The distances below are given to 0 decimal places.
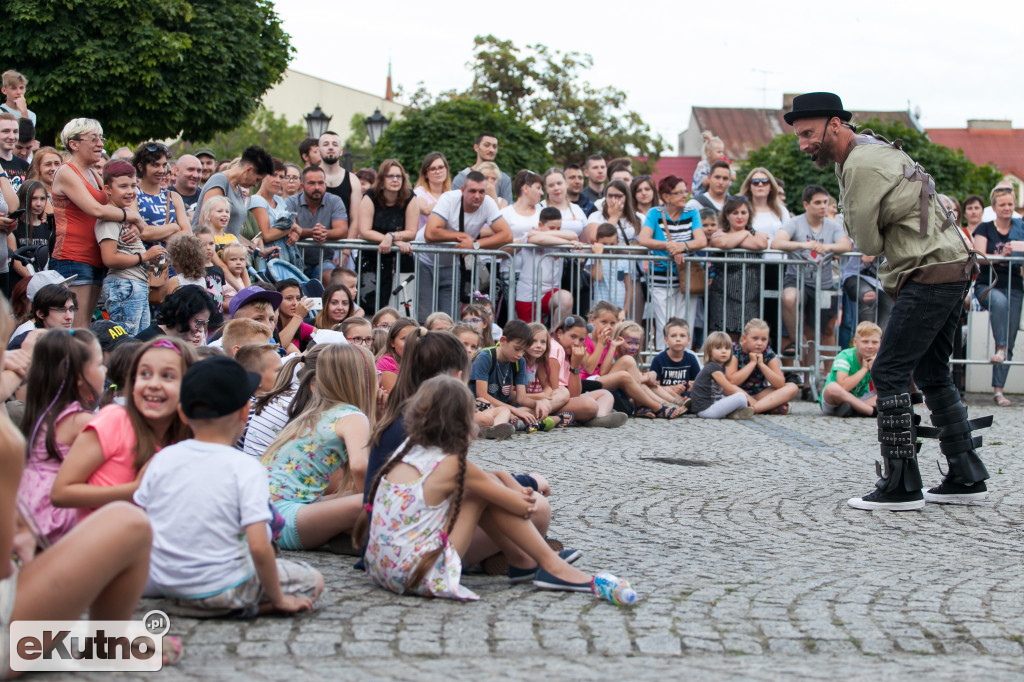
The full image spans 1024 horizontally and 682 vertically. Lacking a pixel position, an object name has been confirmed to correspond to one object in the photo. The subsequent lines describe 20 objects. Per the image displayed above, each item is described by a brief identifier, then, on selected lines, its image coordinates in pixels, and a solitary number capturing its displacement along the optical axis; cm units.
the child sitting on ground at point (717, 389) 1139
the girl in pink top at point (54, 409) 439
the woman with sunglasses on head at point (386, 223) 1166
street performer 647
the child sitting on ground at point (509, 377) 962
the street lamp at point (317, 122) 2188
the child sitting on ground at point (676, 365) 1166
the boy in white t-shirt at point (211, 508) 409
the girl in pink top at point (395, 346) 829
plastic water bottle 450
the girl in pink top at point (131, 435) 425
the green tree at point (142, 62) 2152
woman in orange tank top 842
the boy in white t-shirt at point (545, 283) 1202
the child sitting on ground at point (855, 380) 1150
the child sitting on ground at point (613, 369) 1124
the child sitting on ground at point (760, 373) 1165
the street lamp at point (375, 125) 2459
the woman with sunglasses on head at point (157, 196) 910
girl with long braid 462
